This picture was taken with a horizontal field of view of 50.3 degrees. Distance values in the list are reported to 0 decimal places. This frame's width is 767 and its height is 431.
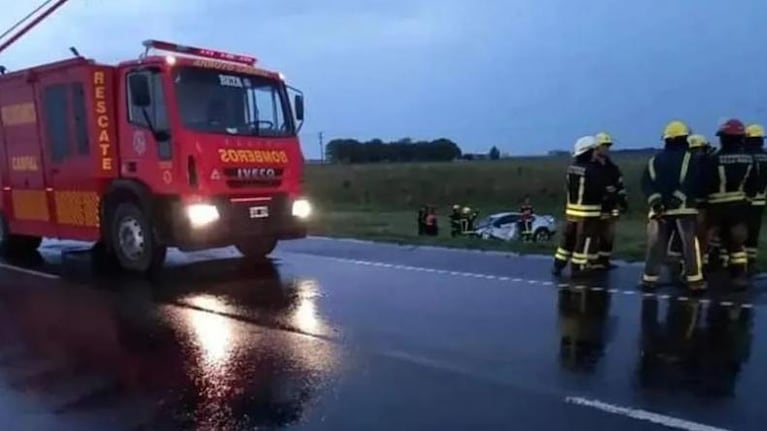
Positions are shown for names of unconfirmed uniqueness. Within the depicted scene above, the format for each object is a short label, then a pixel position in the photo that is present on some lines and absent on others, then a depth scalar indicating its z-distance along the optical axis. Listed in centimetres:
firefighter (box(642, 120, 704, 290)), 871
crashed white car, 2898
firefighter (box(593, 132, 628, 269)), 1001
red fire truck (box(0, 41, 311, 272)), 1053
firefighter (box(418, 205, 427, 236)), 2644
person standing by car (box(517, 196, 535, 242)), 2880
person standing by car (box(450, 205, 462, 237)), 2918
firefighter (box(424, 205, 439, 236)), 2656
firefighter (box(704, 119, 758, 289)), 910
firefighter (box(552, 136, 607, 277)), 994
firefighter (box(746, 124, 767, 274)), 956
